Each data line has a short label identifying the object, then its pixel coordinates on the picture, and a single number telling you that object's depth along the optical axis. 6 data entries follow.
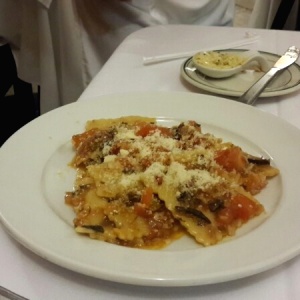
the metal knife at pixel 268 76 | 0.89
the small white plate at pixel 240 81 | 0.92
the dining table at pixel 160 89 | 0.50
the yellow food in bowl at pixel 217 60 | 1.02
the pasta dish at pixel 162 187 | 0.55
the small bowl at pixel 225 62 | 0.99
